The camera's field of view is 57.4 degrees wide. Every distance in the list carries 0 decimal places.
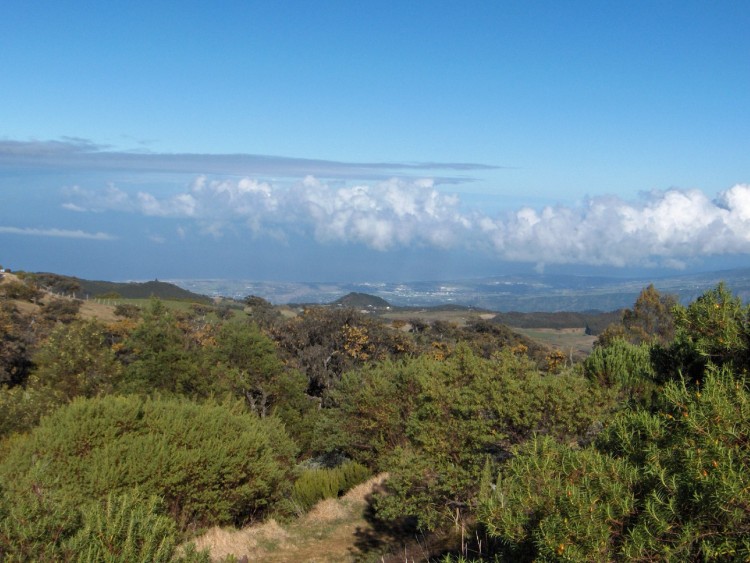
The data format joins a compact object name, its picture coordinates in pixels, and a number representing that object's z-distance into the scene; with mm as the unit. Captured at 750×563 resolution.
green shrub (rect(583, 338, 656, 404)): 17000
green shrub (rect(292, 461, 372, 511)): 20177
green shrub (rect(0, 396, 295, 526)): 14305
